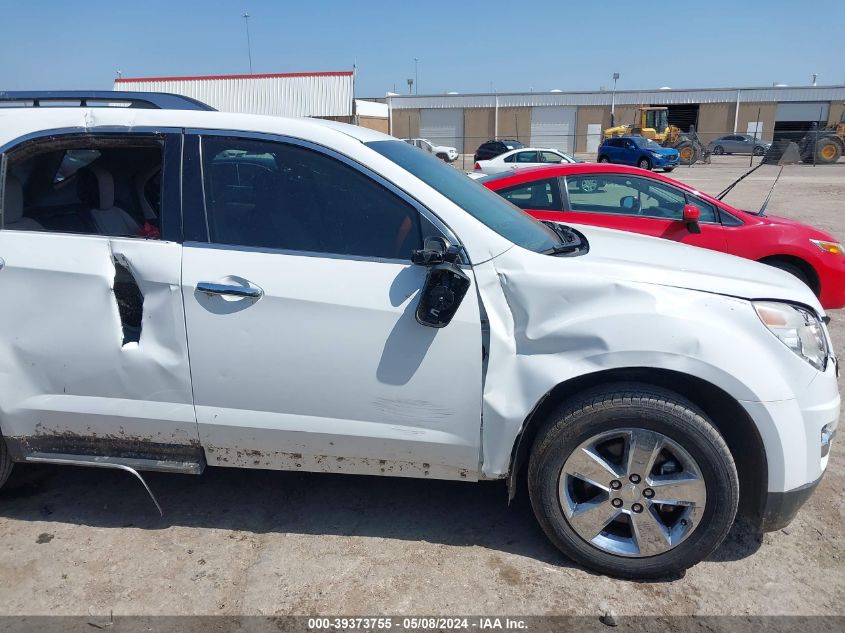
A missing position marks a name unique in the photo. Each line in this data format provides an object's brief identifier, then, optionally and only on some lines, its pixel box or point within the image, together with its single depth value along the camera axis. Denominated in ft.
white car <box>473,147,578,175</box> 79.97
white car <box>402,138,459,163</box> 126.03
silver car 150.51
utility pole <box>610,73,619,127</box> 176.28
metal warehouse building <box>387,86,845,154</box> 175.01
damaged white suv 8.96
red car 20.59
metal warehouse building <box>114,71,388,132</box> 133.69
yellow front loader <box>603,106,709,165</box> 123.65
